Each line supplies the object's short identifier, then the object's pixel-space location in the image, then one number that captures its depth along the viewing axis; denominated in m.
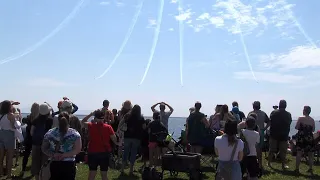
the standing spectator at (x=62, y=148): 5.73
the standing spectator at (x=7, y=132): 8.62
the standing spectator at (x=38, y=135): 7.87
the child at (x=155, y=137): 10.29
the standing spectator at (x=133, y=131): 9.80
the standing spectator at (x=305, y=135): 10.68
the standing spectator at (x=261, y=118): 11.13
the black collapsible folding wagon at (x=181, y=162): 8.95
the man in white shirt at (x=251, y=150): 7.10
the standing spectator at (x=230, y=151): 6.08
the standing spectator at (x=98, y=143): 7.38
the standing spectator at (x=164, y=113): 11.56
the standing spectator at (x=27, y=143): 9.59
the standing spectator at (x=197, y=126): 10.04
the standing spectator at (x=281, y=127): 11.30
